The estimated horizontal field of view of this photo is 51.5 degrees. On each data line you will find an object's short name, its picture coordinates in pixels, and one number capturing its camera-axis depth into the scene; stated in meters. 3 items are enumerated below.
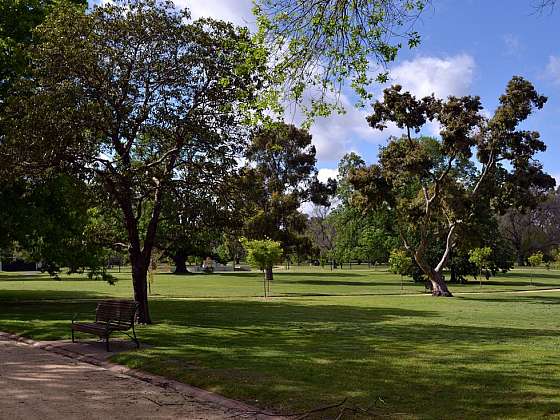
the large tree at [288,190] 53.86
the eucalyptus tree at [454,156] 32.53
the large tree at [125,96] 14.21
